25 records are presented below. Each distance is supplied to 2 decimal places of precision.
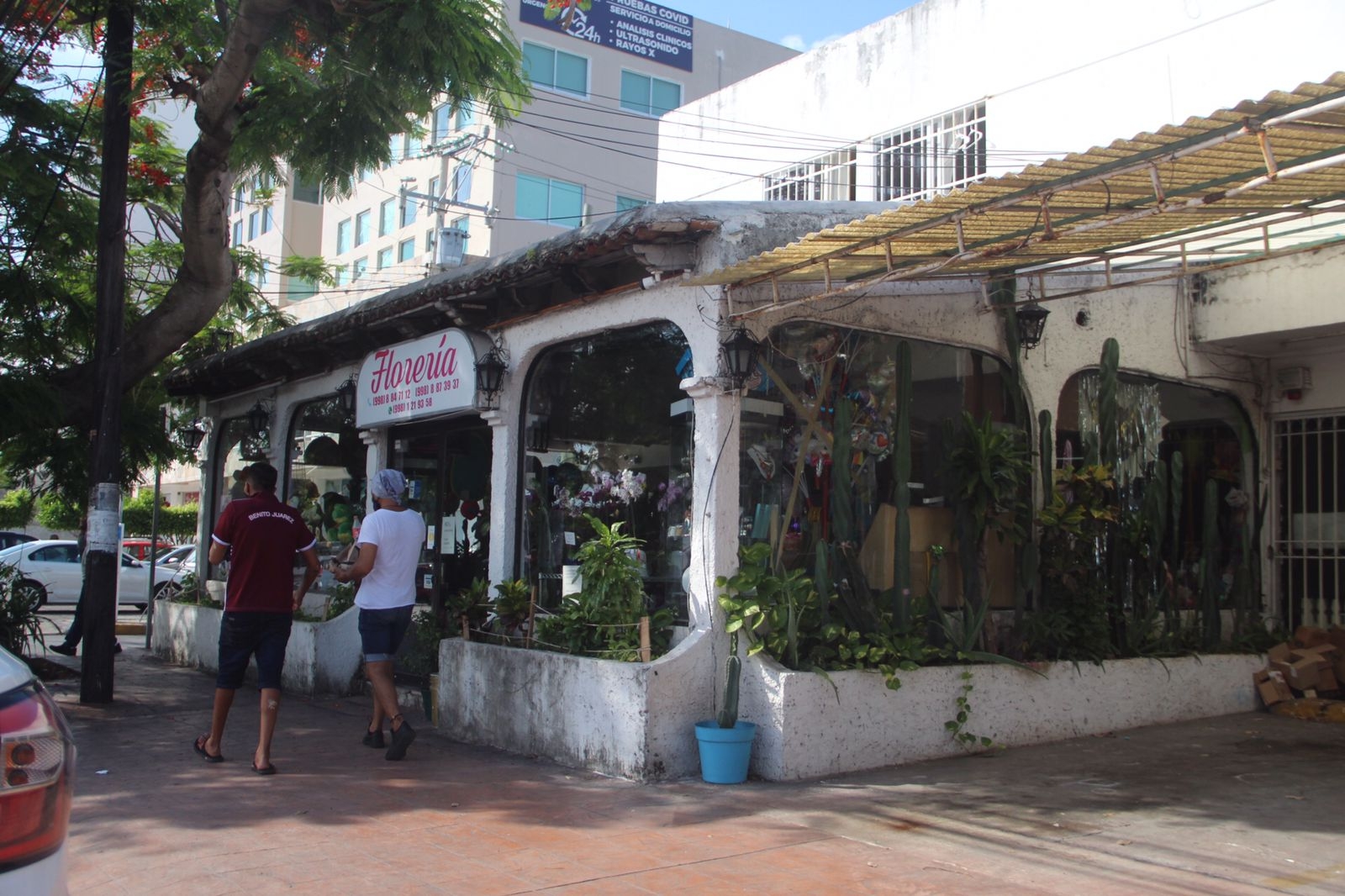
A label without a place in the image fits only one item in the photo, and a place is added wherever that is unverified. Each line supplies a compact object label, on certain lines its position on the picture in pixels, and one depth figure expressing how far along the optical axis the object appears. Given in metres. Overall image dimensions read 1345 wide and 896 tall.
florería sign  9.38
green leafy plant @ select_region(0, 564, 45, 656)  10.74
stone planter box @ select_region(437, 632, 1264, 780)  6.91
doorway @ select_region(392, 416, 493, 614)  10.50
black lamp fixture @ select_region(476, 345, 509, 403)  9.22
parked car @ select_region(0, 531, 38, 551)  27.41
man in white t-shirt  7.46
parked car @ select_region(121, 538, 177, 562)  26.67
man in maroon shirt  6.98
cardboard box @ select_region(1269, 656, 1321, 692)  9.41
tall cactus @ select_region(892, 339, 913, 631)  7.80
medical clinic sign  31.18
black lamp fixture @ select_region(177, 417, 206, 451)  14.48
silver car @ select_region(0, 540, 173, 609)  22.77
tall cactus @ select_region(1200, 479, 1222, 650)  9.62
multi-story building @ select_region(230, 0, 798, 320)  30.45
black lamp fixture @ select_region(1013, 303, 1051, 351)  8.88
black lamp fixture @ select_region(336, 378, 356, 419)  11.48
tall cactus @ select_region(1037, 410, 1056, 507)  8.88
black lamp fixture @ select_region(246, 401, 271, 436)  13.20
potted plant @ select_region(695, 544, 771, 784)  6.74
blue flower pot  6.72
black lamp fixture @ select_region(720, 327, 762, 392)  7.29
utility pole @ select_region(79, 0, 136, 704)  9.27
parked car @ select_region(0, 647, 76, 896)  2.15
